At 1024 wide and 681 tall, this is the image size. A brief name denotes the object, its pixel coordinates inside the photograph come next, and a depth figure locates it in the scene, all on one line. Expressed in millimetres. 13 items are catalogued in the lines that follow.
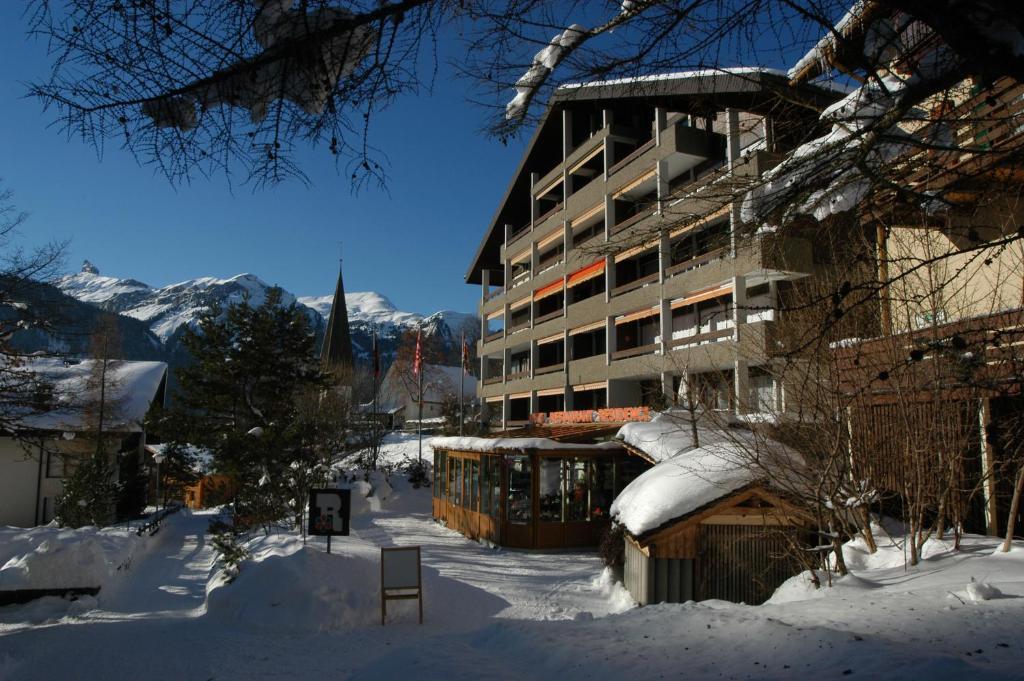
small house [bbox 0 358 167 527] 23984
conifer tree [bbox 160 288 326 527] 20688
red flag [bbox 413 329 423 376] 38938
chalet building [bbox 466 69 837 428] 21156
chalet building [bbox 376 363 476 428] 65375
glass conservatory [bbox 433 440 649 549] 17078
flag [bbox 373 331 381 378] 45731
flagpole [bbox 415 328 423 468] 38938
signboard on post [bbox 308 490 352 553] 11180
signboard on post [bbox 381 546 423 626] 9891
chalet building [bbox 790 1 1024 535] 7406
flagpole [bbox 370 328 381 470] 45728
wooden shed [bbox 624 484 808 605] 9953
